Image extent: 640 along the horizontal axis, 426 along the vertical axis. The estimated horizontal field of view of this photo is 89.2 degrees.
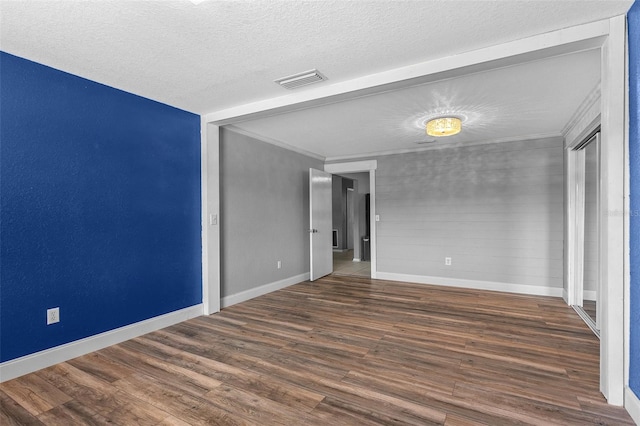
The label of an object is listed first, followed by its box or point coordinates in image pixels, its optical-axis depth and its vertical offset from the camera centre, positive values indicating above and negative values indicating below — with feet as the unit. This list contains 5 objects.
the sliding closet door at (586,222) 13.16 -0.55
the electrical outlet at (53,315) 8.31 -2.66
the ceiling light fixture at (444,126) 12.19 +3.19
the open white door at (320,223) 18.39 -0.71
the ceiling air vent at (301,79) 8.85 +3.73
